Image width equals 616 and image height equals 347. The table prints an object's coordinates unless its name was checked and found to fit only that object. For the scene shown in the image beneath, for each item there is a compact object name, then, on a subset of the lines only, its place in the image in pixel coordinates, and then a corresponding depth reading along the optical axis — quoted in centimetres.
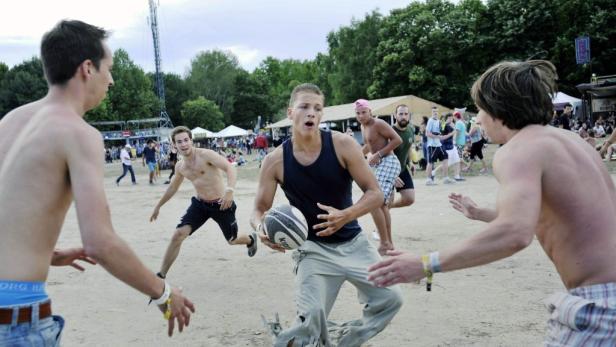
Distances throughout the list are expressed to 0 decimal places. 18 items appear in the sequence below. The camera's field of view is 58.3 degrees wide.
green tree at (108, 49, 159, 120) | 8250
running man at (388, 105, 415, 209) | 871
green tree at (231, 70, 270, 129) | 9469
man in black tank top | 395
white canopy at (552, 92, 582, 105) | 3434
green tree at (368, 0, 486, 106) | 4800
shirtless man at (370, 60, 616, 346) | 230
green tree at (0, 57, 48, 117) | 7134
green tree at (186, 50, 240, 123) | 9569
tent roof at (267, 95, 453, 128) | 4241
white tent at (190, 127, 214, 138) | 5522
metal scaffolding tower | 6931
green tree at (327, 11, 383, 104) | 5984
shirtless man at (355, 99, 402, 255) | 815
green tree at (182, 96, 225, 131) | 8394
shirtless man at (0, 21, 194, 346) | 235
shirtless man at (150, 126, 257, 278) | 697
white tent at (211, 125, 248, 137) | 5700
